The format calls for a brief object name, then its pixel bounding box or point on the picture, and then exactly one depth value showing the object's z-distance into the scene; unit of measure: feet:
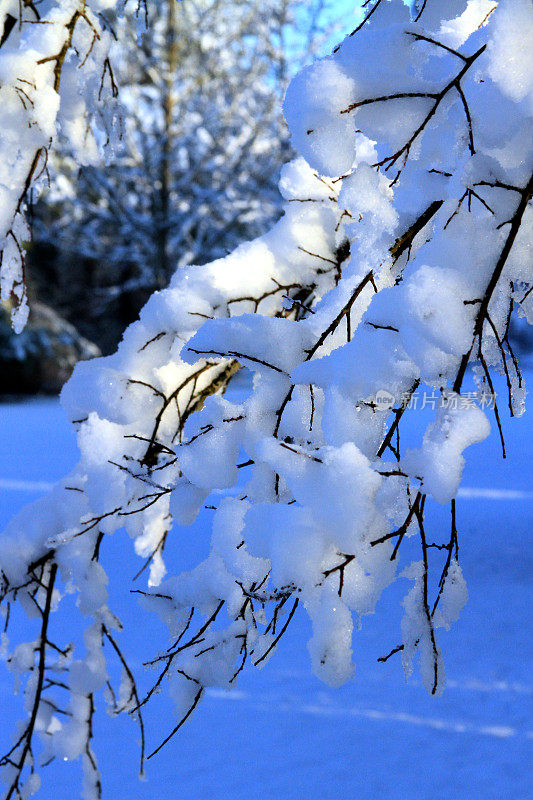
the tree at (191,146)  56.98
